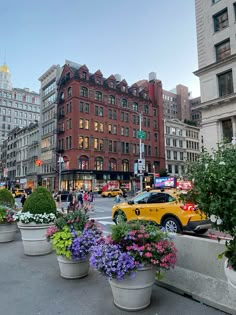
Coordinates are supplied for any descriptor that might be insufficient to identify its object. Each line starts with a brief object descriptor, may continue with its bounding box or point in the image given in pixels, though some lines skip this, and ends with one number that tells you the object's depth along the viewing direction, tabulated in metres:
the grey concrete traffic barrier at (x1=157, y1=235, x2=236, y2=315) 3.84
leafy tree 3.10
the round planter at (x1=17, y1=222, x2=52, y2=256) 6.79
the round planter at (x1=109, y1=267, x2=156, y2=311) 3.72
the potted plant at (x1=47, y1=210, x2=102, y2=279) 4.86
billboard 32.19
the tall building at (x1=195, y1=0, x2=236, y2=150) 27.41
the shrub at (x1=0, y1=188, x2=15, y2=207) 10.77
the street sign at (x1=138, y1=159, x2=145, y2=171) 30.56
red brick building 54.84
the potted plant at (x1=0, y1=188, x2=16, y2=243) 8.34
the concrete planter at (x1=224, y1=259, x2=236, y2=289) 3.10
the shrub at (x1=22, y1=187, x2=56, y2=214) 7.05
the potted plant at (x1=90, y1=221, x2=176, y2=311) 3.65
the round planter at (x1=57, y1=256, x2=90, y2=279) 5.04
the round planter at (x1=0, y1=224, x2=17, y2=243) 8.46
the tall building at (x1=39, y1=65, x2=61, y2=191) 61.50
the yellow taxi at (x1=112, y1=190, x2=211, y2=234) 9.84
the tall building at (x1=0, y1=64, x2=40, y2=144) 124.06
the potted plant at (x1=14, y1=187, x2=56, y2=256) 6.80
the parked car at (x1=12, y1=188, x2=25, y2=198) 50.36
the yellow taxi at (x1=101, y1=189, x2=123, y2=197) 47.04
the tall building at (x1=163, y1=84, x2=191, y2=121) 122.25
